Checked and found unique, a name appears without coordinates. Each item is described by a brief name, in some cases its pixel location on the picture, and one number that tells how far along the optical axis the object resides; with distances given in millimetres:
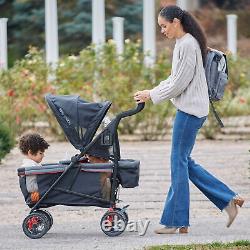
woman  16203
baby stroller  16187
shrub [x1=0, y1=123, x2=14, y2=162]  27281
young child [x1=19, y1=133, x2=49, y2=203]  16812
